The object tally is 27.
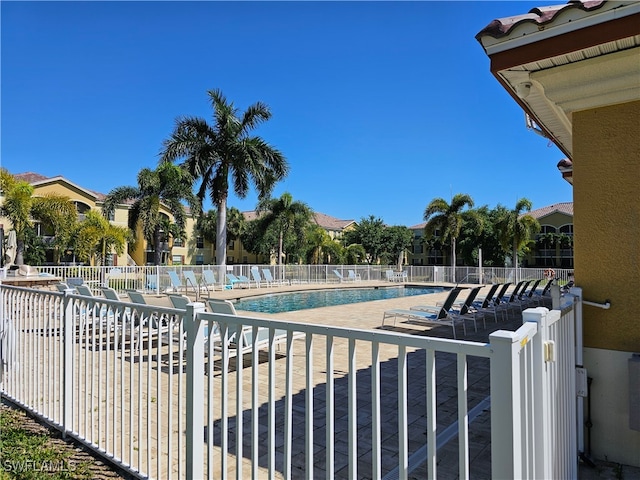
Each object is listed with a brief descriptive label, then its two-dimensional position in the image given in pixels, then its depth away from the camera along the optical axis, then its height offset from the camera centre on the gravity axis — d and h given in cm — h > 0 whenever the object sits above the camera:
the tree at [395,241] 4978 +105
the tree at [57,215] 2336 +221
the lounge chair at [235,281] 2139 -170
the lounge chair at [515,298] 1064 -141
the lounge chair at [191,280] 1746 -135
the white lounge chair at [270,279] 2303 -169
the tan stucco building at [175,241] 3378 +165
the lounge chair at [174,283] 1716 -141
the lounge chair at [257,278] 2225 -158
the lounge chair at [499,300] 1012 -134
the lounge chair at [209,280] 1908 -143
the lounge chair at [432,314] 824 -142
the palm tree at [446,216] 3025 +262
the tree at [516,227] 3042 +171
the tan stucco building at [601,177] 275 +55
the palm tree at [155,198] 2500 +346
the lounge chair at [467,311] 860 -142
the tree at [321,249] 4309 +8
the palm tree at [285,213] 3092 +293
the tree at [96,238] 2608 +86
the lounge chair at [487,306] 927 -141
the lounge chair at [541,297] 1254 -161
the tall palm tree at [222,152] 2341 +585
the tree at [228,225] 4822 +313
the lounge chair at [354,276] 2755 -190
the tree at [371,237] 4950 +160
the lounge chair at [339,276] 2676 -178
